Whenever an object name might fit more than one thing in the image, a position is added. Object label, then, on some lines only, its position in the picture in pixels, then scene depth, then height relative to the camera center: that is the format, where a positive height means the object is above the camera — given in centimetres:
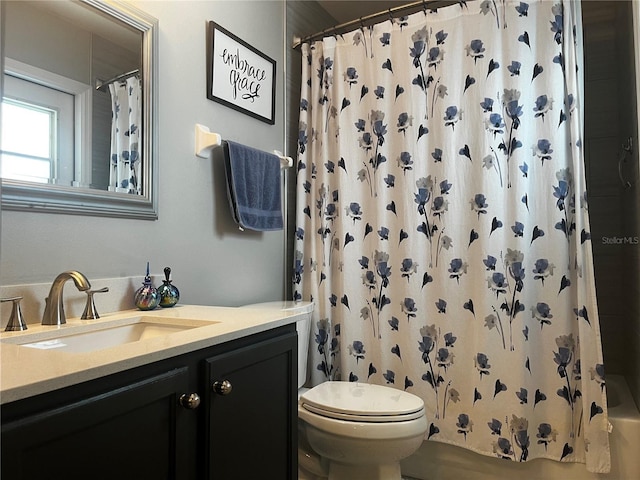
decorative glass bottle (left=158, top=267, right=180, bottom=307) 153 -12
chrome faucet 120 -11
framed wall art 190 +78
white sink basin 111 -20
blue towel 188 +28
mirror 123 +43
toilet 164 -62
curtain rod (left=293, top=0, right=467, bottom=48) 214 +113
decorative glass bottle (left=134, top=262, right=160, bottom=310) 146 -13
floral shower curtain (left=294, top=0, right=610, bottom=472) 185 +11
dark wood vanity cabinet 72 -32
